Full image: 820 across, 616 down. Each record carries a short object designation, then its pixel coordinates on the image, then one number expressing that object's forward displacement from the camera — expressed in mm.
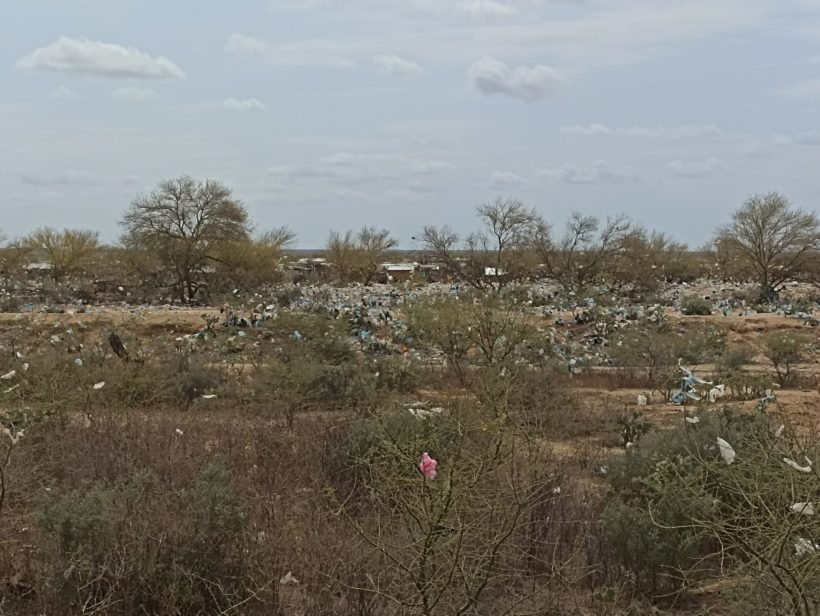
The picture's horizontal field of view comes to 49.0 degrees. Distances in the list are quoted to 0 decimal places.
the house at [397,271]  52694
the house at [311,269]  51922
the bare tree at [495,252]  47594
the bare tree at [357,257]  54750
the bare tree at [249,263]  41875
